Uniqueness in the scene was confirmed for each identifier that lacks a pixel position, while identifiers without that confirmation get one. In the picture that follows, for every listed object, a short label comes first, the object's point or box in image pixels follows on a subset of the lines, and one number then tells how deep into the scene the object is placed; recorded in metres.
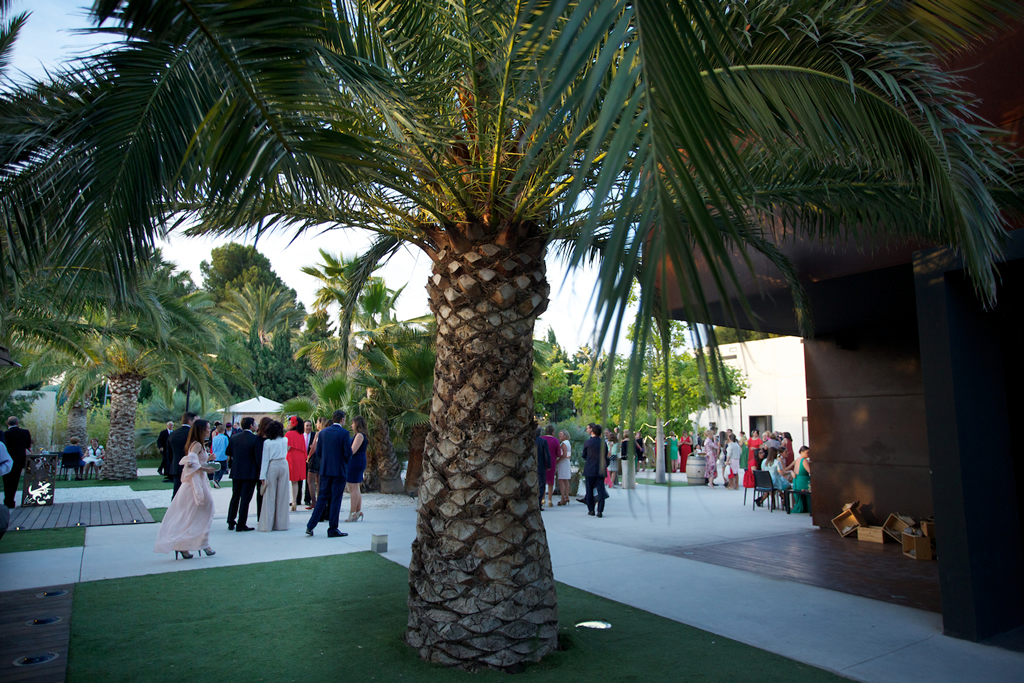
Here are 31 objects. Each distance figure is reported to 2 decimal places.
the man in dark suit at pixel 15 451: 11.56
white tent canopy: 25.12
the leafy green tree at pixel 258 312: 45.56
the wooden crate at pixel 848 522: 9.86
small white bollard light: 8.40
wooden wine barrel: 20.69
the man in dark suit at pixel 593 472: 10.74
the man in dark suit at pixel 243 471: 9.97
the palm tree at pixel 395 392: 14.89
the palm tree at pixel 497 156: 1.34
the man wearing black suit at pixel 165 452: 16.40
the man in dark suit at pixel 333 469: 9.42
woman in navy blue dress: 10.26
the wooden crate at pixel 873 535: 9.52
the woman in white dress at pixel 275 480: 10.09
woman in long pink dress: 7.77
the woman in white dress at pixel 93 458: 19.83
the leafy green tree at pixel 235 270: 50.13
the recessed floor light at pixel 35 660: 4.39
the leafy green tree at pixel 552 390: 24.16
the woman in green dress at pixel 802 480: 12.58
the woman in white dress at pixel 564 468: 13.67
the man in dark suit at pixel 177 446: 9.91
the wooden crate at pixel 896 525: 9.35
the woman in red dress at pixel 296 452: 11.88
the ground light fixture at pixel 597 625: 5.39
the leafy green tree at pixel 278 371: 40.78
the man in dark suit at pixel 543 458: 12.09
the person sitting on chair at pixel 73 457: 18.38
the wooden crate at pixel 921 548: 8.30
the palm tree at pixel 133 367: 16.94
